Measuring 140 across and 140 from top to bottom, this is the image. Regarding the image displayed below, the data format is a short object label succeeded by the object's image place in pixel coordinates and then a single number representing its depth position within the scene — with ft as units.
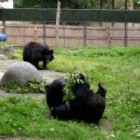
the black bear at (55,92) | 29.50
